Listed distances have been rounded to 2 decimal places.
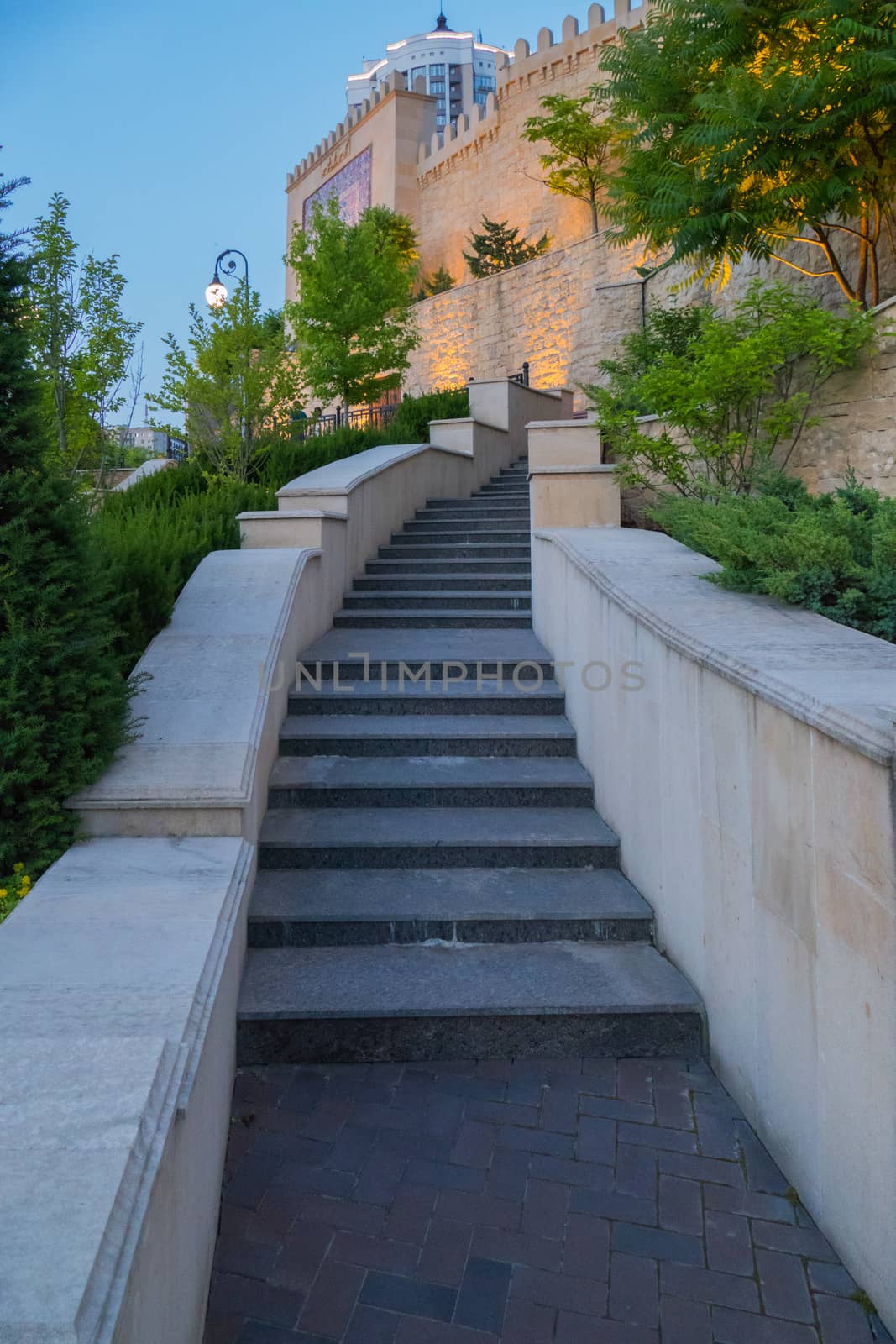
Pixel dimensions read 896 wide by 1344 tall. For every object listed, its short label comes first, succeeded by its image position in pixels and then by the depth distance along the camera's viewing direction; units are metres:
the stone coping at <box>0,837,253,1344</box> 1.12
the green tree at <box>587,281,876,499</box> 6.08
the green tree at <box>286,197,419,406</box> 14.39
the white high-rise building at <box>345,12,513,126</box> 83.00
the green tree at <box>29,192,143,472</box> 7.24
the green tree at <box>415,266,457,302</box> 27.28
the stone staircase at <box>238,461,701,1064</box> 2.78
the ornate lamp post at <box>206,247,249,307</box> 10.46
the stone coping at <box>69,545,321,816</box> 2.96
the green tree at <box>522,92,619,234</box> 20.66
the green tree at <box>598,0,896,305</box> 5.94
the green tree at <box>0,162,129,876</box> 2.77
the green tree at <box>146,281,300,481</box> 9.62
